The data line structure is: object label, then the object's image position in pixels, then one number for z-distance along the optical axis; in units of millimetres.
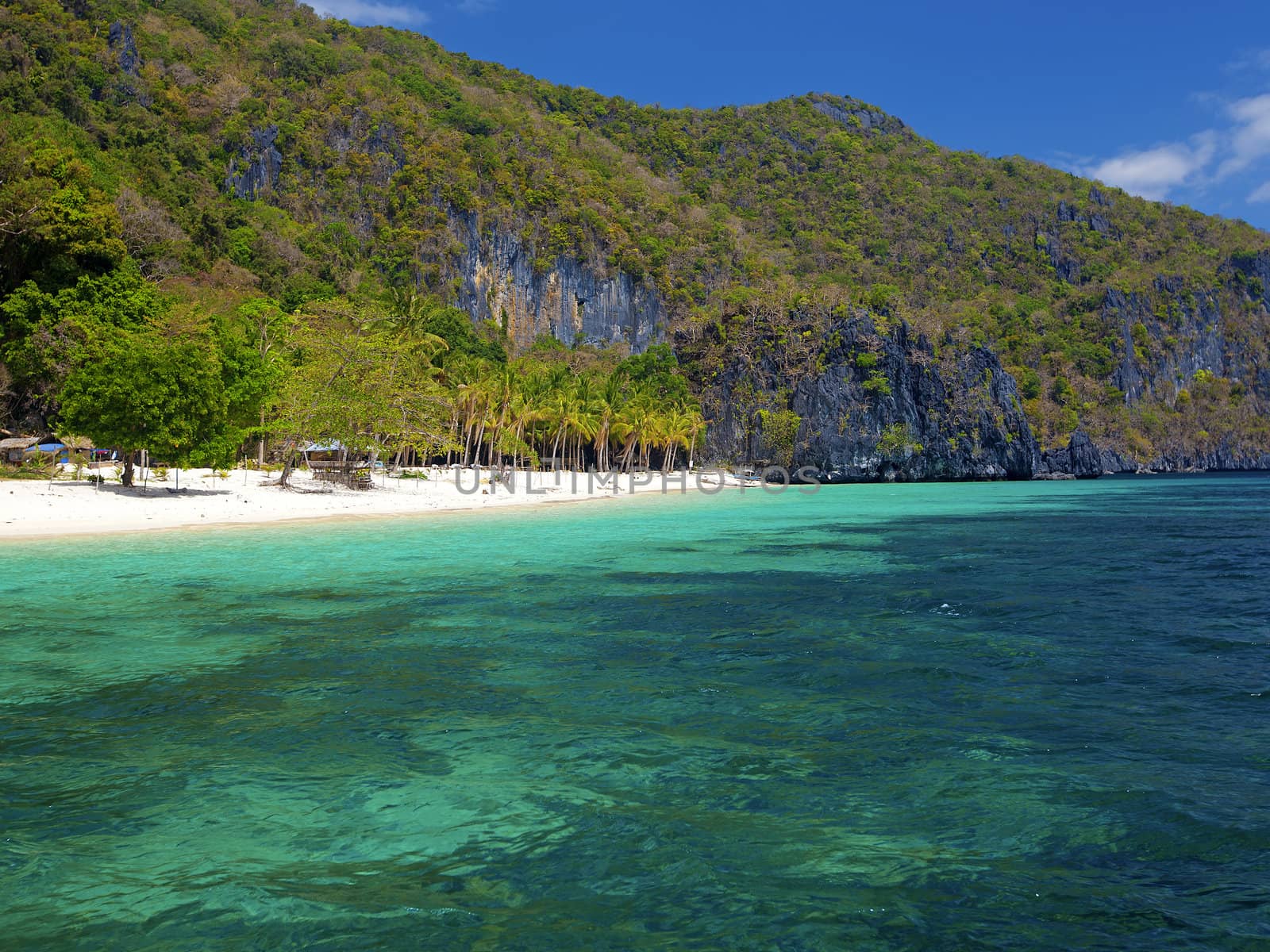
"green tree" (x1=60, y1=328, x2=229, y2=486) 31328
